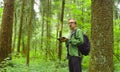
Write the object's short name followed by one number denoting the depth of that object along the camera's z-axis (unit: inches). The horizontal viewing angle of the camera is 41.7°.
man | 147.6
